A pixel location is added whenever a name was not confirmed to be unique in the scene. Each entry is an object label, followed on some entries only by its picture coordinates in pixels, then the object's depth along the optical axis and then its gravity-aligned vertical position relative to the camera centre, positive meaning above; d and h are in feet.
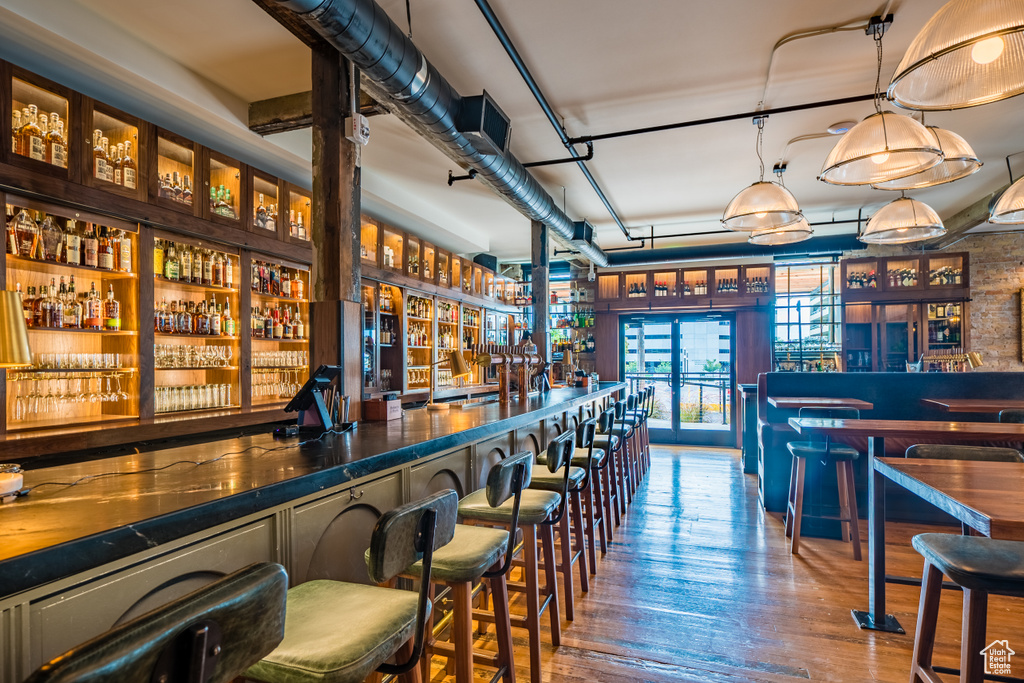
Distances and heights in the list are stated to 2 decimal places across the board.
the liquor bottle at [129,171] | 11.43 +3.70
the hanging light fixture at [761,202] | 13.69 +3.59
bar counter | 3.40 -1.45
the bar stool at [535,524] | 7.75 -2.90
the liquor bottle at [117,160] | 11.35 +3.93
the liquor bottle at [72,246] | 10.96 +2.00
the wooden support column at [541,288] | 23.90 +2.48
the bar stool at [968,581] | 5.74 -2.61
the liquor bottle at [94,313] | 11.27 +0.64
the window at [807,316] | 30.78 +1.43
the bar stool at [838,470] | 12.92 -3.36
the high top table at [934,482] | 5.86 -1.91
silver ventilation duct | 7.94 +4.80
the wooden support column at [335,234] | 10.28 +2.14
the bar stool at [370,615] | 3.89 -2.30
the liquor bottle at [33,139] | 9.82 +3.78
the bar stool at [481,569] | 5.79 -2.50
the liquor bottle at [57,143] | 10.23 +3.84
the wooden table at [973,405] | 15.51 -1.92
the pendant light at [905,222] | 14.46 +3.25
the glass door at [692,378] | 30.14 -2.15
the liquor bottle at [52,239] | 10.62 +2.09
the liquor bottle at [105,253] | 11.50 +1.95
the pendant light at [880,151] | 9.66 +3.63
